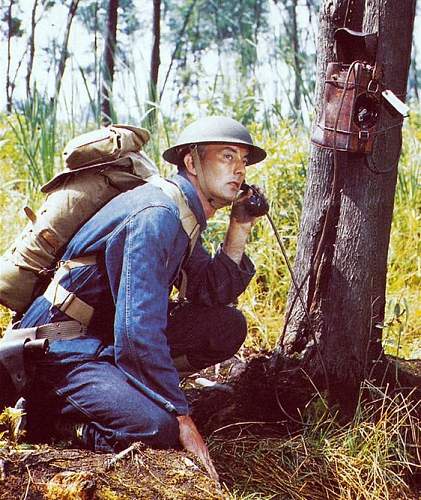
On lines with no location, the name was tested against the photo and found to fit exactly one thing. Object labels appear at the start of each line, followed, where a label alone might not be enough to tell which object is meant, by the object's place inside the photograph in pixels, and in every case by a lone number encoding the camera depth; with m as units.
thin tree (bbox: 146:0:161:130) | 10.23
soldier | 2.91
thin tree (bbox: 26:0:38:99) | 13.73
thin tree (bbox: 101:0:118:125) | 7.63
